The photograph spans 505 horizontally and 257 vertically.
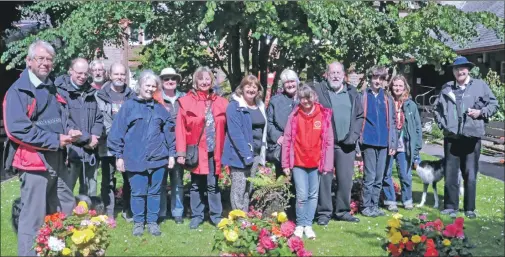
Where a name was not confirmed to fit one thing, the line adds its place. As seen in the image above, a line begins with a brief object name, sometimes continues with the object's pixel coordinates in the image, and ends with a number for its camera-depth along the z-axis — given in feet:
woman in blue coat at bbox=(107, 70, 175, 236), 19.75
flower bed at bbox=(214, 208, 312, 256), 15.40
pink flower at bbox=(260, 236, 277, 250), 15.29
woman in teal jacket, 24.84
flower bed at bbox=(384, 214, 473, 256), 15.58
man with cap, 22.44
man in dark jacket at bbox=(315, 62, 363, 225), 21.81
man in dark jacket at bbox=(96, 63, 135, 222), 21.21
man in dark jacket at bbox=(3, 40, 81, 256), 14.76
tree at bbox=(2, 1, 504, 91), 23.91
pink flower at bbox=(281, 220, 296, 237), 15.93
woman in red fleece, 19.98
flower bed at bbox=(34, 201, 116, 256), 14.98
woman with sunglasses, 21.76
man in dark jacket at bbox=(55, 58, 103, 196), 19.24
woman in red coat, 20.88
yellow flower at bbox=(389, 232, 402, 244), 16.03
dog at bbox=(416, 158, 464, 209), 25.62
